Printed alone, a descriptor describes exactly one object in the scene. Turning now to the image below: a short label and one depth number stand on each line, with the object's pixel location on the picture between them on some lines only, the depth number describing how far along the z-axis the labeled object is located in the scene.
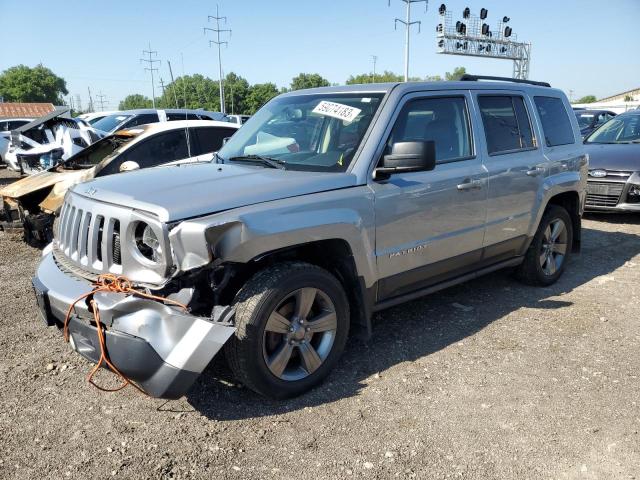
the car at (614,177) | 7.77
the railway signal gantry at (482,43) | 39.59
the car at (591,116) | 15.44
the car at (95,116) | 14.37
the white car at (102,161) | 6.29
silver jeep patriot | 2.66
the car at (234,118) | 17.61
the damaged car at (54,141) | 9.29
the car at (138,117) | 12.72
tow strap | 2.69
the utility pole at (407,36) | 40.72
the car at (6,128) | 16.48
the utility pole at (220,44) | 50.15
